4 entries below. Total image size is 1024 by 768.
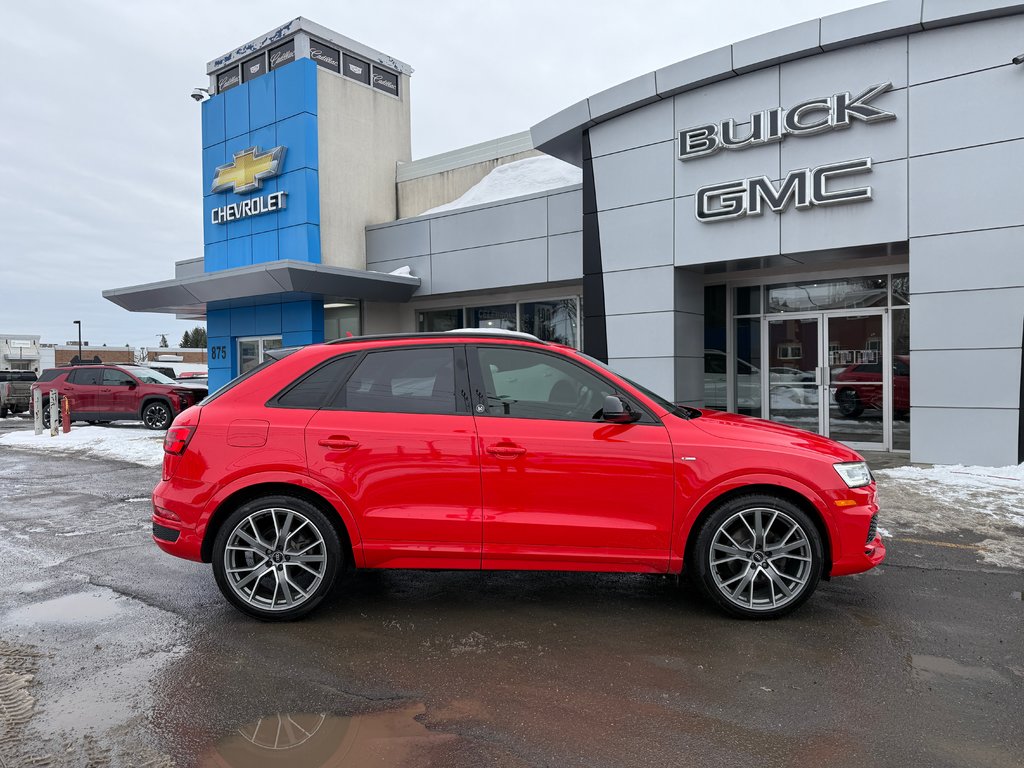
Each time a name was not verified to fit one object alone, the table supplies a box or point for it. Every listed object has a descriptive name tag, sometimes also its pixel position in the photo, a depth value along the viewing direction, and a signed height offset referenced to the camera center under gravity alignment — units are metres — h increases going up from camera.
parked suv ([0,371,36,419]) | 25.38 -0.66
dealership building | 9.66 +2.52
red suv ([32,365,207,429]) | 17.53 -0.42
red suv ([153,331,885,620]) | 4.29 -0.75
